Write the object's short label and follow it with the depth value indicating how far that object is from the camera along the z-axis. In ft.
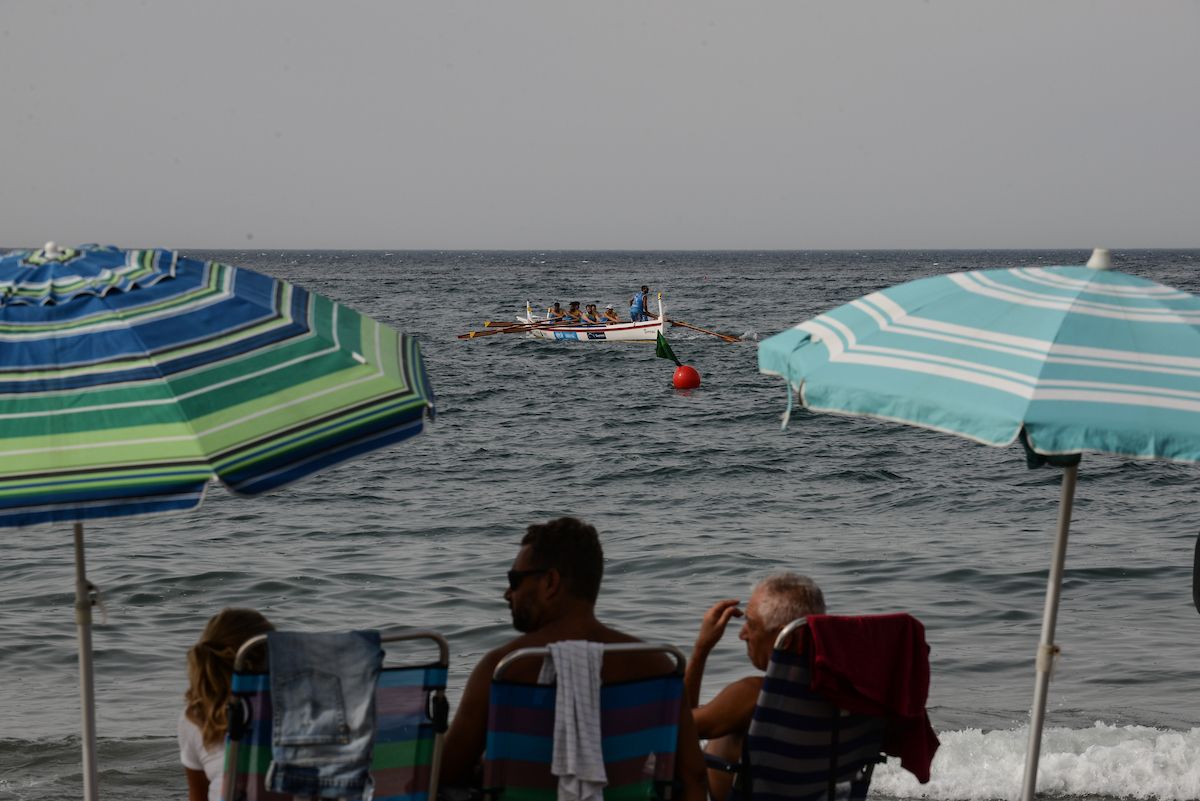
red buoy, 182.09
